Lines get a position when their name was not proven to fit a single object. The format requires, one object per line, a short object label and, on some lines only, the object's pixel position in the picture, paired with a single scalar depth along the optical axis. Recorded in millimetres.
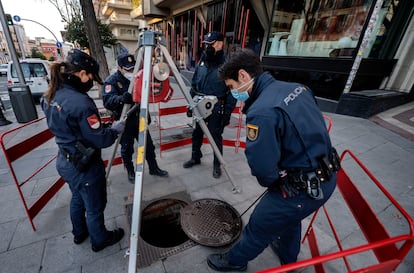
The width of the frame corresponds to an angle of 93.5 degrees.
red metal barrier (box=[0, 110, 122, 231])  2045
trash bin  5816
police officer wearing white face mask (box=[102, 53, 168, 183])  2588
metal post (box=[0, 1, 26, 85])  5536
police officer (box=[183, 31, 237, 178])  2952
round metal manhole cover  2232
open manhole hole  2284
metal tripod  1459
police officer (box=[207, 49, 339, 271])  1249
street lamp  12725
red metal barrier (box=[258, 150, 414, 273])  972
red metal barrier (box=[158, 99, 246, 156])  3812
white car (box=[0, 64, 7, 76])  18828
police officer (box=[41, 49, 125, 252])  1539
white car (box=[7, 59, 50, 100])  8156
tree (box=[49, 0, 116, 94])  6335
